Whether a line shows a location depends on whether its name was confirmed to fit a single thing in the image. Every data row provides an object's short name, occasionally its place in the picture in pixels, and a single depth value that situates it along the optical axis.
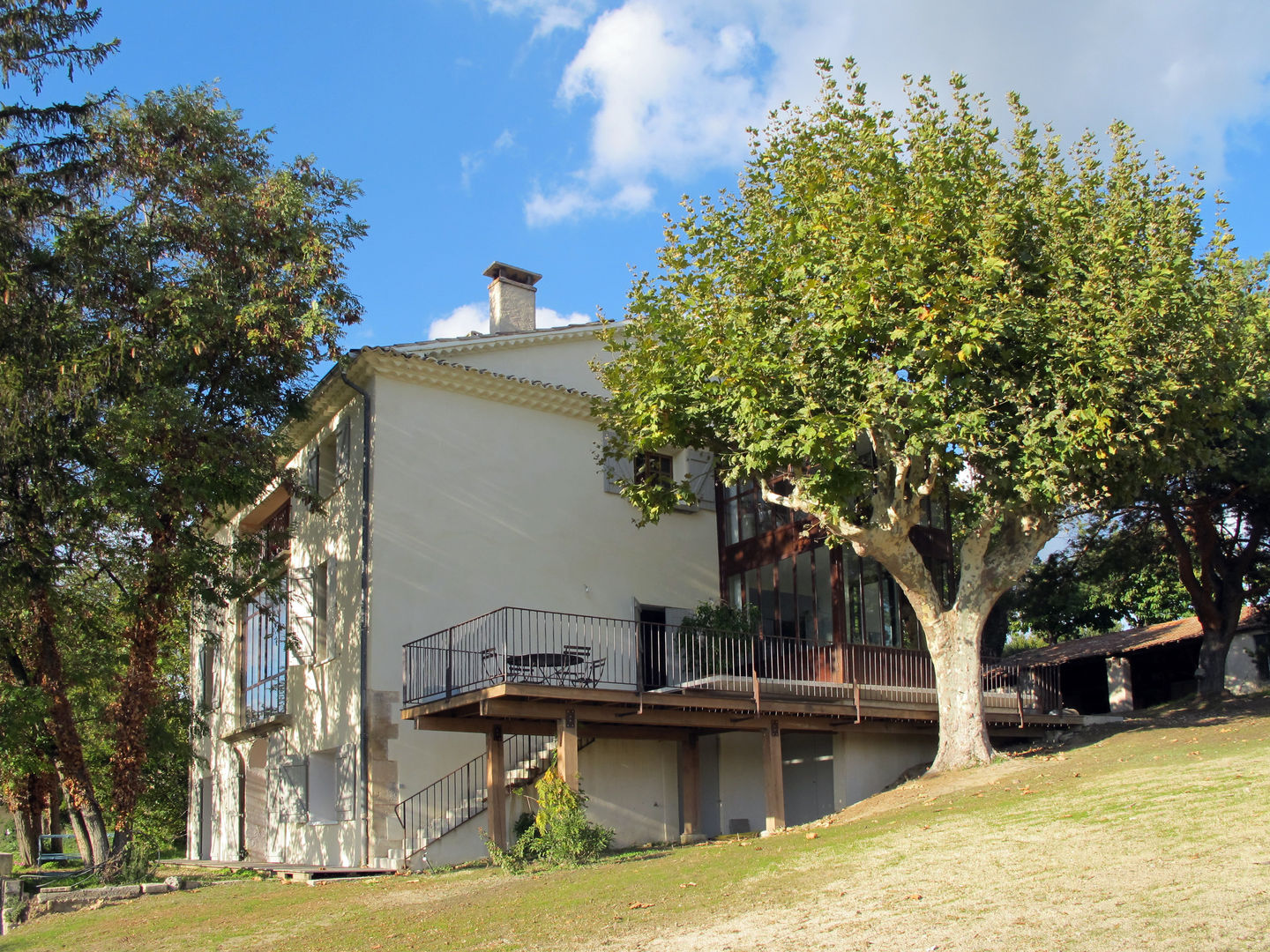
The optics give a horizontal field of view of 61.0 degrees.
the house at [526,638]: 17.38
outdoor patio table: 15.80
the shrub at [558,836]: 13.92
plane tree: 15.19
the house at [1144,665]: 31.08
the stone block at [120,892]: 15.30
